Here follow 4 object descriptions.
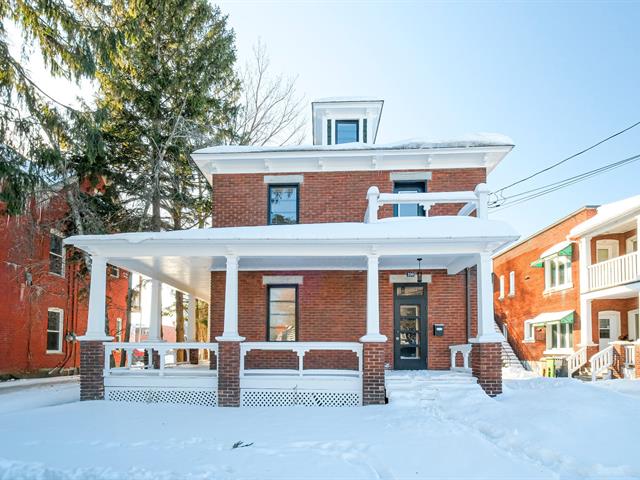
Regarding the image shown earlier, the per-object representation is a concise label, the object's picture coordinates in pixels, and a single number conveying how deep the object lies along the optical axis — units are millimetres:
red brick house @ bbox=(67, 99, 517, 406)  11242
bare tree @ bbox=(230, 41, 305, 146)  26297
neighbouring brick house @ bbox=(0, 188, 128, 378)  17797
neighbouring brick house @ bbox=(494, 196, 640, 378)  17562
